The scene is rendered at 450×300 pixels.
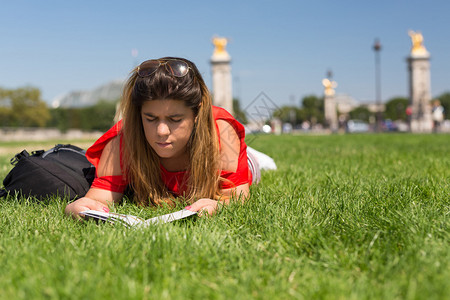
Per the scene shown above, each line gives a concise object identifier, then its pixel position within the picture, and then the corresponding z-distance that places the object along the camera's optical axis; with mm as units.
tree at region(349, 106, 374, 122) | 101188
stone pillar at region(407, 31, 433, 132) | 43688
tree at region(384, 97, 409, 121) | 96062
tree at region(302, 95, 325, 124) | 94956
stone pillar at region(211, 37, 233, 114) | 45906
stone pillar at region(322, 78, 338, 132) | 56188
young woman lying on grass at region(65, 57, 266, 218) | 2449
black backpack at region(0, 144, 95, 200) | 3143
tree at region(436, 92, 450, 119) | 84175
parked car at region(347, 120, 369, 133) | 46662
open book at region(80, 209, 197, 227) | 2207
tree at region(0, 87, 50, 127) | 46969
